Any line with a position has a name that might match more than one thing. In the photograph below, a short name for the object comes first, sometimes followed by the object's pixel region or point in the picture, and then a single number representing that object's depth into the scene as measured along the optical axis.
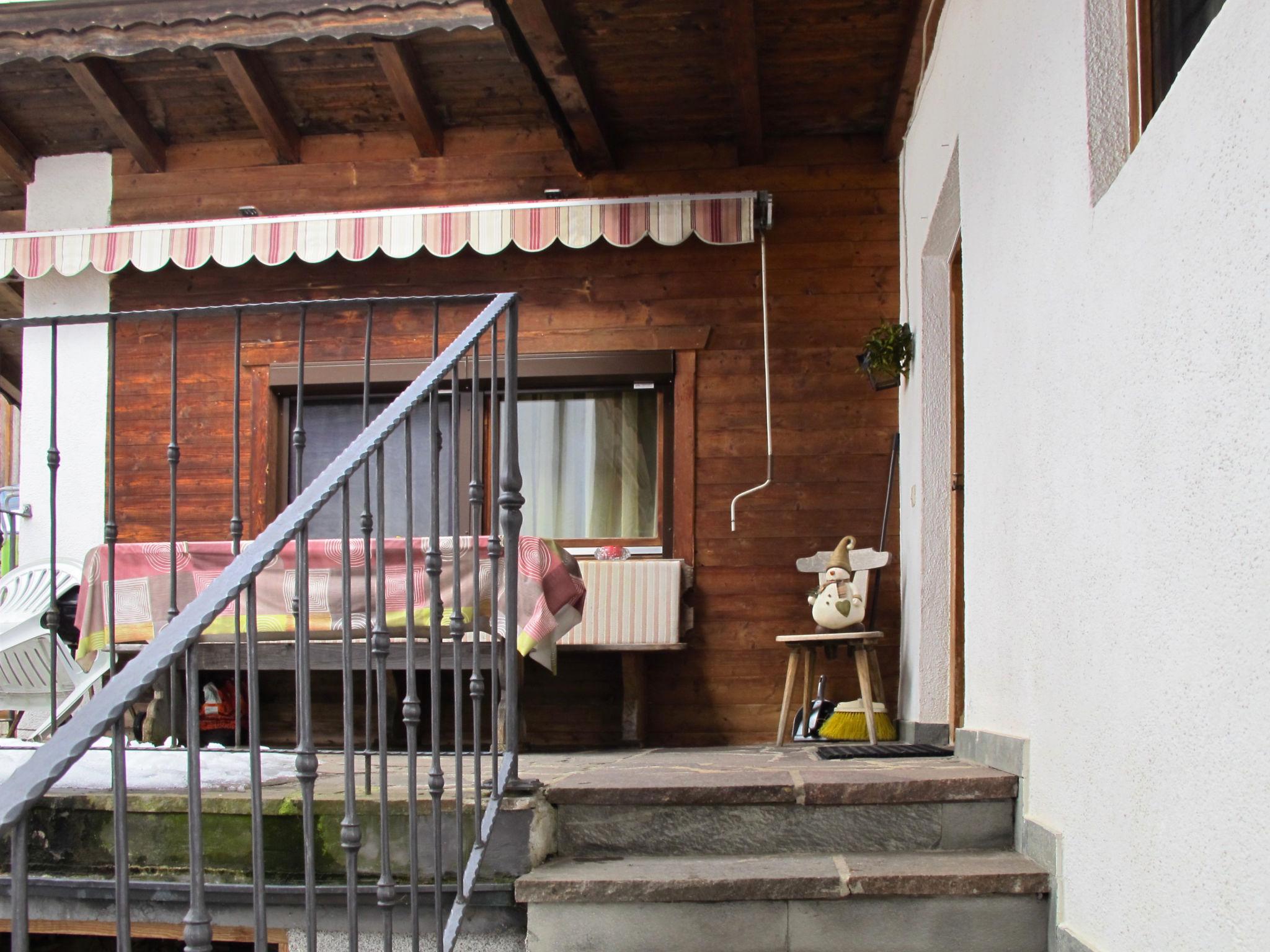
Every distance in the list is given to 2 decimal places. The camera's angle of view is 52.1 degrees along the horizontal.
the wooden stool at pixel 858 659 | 4.29
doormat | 3.46
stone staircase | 2.30
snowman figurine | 4.47
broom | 4.60
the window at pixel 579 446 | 5.55
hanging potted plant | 4.80
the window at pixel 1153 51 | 2.01
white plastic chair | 4.36
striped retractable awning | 5.39
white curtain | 5.62
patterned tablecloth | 3.80
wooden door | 4.18
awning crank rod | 5.42
